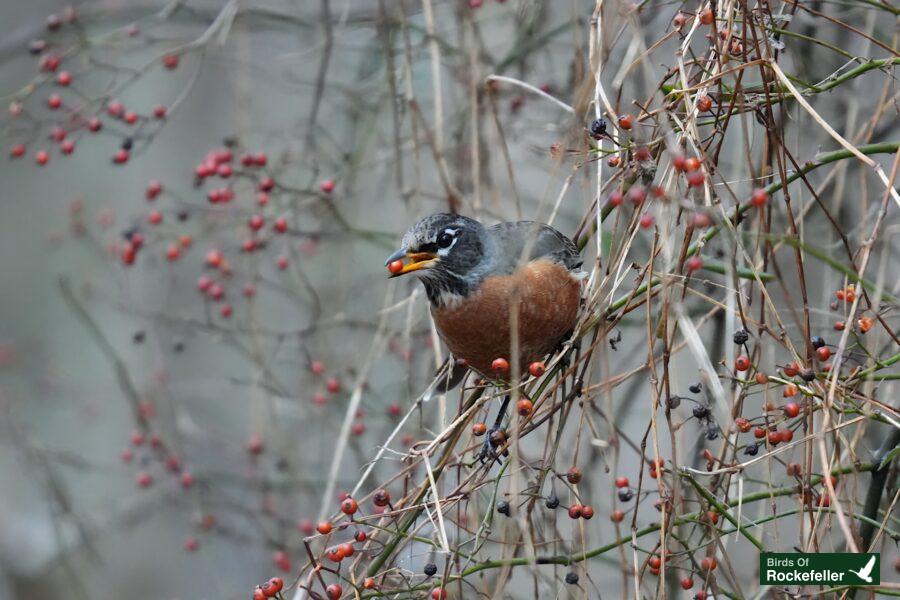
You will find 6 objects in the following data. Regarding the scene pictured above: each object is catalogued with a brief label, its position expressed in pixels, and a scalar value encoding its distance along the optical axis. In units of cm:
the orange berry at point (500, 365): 547
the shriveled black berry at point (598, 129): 468
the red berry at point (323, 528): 443
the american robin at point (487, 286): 611
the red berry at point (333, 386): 813
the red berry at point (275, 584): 459
